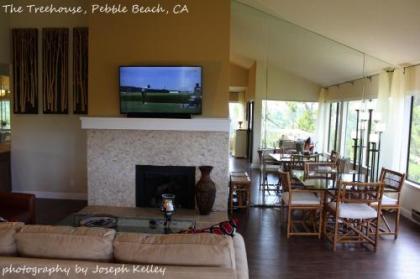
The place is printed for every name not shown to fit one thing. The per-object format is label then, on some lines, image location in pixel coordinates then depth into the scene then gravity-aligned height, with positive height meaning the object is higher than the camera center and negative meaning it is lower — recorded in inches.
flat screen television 199.9 +17.1
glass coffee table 147.7 -47.8
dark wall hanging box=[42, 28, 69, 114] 236.5 +33.3
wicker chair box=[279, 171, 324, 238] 175.8 -42.0
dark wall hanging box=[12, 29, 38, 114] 238.4 +32.9
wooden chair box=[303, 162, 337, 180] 199.3 -29.1
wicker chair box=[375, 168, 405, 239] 174.9 -35.2
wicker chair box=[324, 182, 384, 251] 162.2 -42.7
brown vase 198.8 -42.2
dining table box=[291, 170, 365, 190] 175.6 -32.5
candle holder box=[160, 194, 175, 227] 152.4 -40.8
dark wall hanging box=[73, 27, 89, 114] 234.2 +33.4
